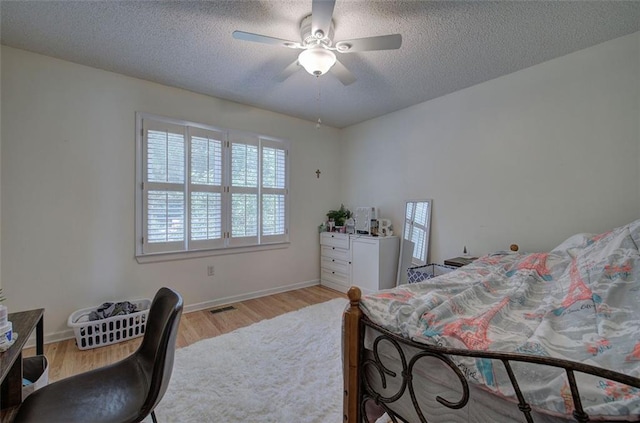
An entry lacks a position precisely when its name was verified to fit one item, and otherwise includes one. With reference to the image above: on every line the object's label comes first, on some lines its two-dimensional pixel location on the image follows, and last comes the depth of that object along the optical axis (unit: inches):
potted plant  175.6
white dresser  143.9
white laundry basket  95.8
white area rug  66.0
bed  31.2
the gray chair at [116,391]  44.9
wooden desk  41.5
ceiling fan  69.7
